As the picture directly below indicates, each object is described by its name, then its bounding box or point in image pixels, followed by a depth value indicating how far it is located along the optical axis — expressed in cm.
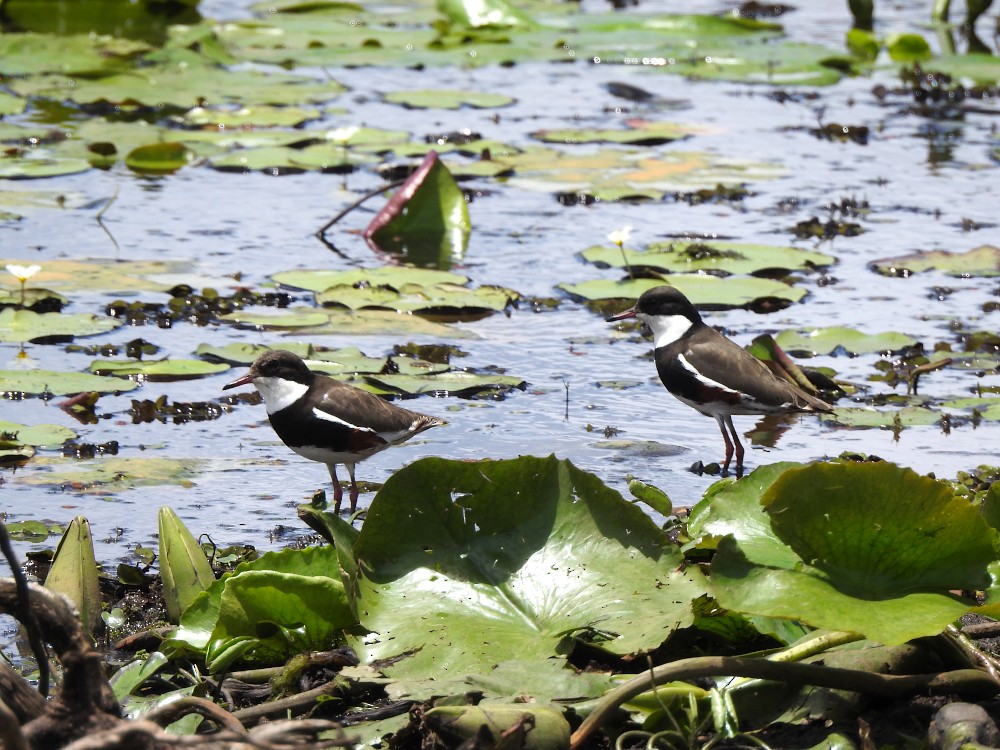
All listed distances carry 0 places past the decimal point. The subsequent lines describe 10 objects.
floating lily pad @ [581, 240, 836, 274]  1642
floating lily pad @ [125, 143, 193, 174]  2098
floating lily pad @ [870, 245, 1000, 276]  1667
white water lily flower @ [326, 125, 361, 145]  2045
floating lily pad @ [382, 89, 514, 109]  2520
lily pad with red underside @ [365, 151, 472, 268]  1805
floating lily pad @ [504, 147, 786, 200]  2056
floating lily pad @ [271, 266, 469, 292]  1542
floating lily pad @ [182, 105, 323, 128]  2330
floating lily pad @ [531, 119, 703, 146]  2308
